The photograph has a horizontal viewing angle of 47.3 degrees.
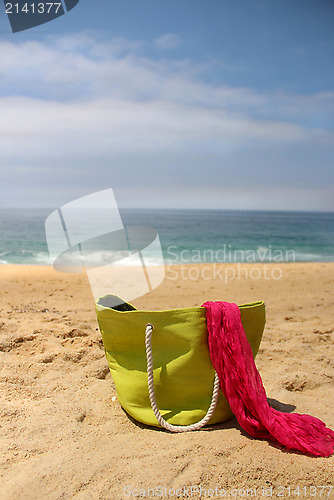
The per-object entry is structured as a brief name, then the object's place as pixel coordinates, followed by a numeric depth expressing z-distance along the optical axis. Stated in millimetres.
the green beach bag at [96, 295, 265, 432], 2254
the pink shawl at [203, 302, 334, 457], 2127
